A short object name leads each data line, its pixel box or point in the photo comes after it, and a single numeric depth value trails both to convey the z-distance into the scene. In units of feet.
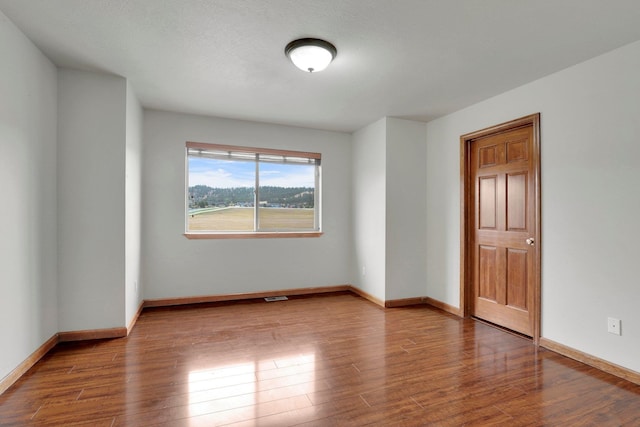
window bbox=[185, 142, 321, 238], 14.16
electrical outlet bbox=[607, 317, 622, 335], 7.76
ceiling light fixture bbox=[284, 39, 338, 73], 7.63
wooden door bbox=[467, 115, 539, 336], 9.98
